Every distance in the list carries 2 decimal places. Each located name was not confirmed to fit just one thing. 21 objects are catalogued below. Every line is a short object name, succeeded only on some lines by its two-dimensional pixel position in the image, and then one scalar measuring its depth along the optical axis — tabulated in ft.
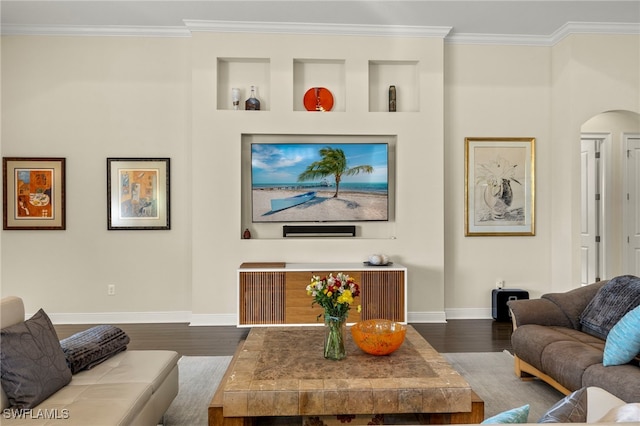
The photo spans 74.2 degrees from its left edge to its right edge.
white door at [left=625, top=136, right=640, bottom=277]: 18.66
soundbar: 16.37
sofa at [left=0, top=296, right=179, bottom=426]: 5.54
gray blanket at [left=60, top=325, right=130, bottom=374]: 7.06
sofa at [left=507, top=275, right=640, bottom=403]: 7.44
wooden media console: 14.47
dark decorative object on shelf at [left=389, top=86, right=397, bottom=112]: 16.46
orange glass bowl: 7.77
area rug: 8.58
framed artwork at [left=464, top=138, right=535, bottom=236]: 16.78
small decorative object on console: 15.20
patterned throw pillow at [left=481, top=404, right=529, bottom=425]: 3.76
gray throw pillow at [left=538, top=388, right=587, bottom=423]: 3.74
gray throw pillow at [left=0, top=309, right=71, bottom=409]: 5.65
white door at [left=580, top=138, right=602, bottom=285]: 19.49
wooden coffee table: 6.39
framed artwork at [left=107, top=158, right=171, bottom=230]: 16.05
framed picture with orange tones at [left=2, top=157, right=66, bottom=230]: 15.81
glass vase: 7.76
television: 16.28
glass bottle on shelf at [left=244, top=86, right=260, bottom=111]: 16.10
